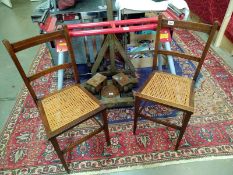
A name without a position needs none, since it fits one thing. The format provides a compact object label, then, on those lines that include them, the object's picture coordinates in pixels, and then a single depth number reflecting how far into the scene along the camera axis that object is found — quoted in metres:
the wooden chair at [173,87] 1.29
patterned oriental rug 1.48
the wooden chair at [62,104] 1.18
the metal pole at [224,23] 2.33
